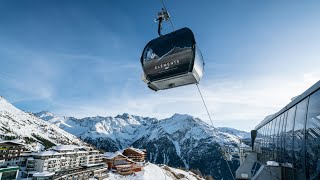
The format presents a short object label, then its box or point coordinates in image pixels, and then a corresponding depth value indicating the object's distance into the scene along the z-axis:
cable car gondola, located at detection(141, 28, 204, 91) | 7.23
